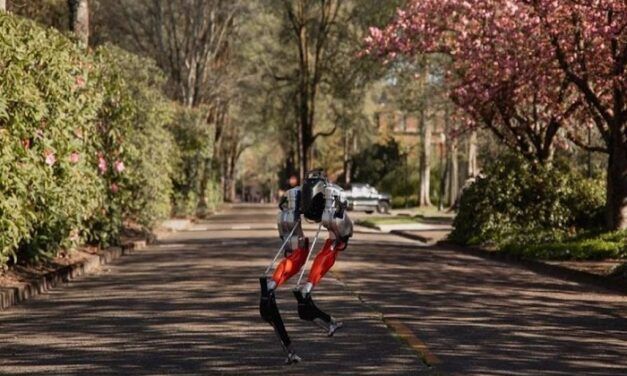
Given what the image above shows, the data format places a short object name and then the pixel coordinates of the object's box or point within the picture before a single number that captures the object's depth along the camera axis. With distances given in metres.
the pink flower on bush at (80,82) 19.55
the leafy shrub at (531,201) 28.92
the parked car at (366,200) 65.94
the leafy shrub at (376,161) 90.69
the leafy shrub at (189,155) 47.09
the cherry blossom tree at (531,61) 23.67
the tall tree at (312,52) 57.78
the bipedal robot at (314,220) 10.08
